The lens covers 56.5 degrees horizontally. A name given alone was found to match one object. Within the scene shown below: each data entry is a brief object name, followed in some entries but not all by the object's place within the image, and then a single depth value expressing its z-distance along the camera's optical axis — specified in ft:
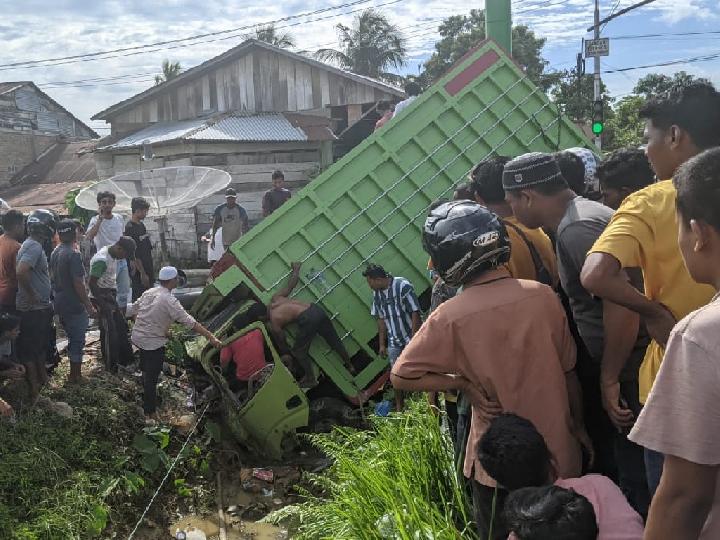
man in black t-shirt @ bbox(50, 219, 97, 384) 19.65
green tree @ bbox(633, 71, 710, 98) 87.45
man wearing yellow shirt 6.95
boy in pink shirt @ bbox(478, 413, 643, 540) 6.43
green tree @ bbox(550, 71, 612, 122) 83.82
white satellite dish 28.60
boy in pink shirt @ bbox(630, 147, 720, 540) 4.02
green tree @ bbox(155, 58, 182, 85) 102.68
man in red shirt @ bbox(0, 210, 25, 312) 19.02
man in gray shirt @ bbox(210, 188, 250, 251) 31.07
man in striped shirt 17.92
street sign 63.82
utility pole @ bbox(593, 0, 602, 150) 62.13
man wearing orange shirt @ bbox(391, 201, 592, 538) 7.02
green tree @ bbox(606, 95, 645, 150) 79.26
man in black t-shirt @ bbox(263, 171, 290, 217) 31.86
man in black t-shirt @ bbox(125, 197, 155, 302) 25.03
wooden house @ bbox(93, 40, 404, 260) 44.27
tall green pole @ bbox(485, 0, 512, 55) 24.47
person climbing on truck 18.74
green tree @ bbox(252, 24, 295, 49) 99.44
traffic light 45.88
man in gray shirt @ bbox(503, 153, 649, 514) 7.96
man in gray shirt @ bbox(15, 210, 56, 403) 18.53
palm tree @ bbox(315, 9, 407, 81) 104.53
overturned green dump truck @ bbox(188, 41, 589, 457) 19.52
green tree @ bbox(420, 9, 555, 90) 97.41
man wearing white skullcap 19.12
